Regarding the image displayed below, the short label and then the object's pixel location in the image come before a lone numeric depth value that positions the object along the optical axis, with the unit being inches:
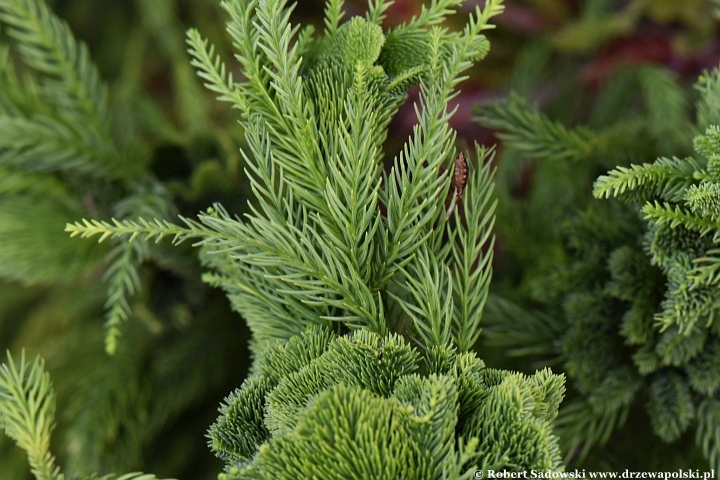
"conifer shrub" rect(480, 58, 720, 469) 44.3
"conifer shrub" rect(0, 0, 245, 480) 47.9
